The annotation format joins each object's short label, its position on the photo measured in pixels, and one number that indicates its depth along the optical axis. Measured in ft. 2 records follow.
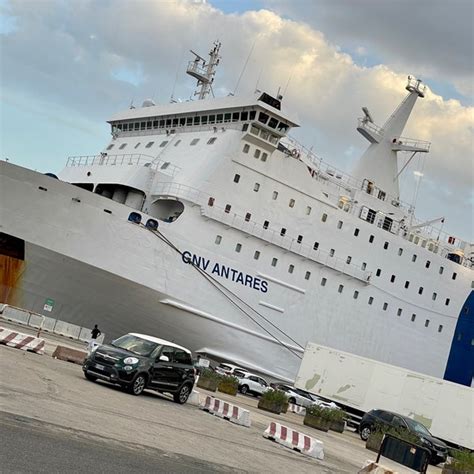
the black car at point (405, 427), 60.13
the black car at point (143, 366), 41.83
